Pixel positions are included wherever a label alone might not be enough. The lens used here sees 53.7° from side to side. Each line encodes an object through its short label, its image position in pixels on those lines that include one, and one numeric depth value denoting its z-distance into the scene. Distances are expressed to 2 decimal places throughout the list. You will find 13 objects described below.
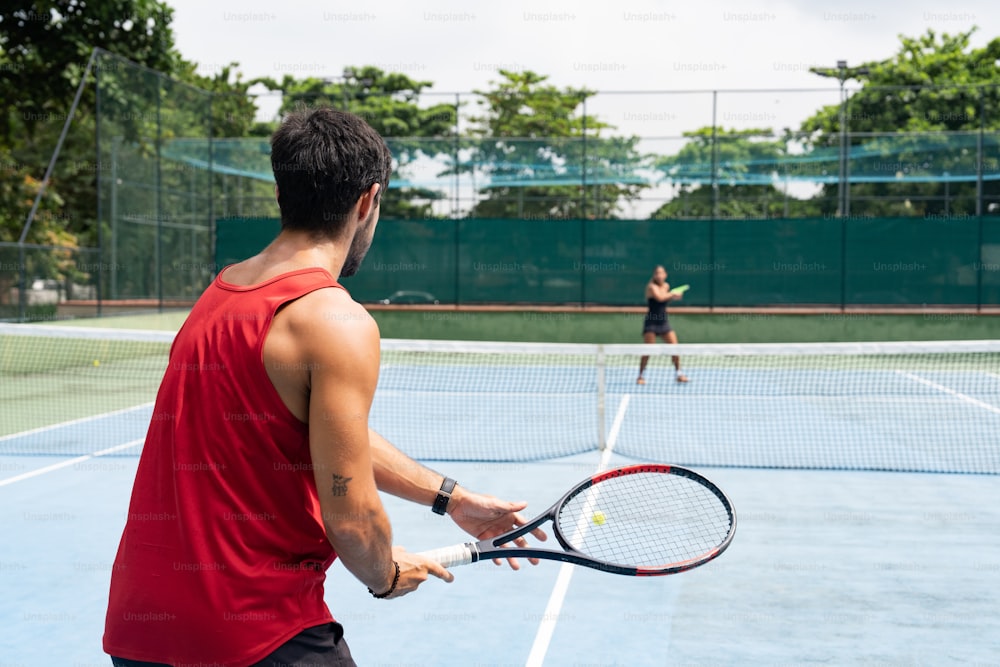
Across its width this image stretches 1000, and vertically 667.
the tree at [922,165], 16.55
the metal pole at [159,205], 15.63
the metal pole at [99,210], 14.33
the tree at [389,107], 23.97
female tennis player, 12.46
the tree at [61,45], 15.50
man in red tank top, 1.46
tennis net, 7.86
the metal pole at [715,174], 16.36
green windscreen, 15.94
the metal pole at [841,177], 16.88
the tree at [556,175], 16.48
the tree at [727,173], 16.28
